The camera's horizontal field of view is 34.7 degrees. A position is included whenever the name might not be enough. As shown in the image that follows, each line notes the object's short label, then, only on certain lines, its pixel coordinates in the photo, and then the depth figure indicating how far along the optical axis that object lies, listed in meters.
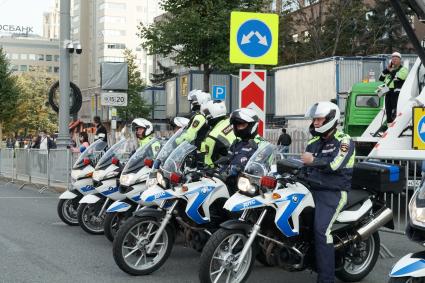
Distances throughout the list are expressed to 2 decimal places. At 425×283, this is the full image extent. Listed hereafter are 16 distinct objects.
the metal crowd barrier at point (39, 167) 16.56
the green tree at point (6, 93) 51.16
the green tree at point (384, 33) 38.34
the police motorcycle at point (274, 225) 5.84
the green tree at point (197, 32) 27.36
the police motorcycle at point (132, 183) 8.12
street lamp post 17.84
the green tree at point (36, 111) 74.31
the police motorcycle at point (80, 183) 9.88
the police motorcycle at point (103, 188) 9.04
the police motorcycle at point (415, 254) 4.17
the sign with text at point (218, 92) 17.02
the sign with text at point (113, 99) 17.50
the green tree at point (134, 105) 46.22
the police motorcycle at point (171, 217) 6.71
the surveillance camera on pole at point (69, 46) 17.95
